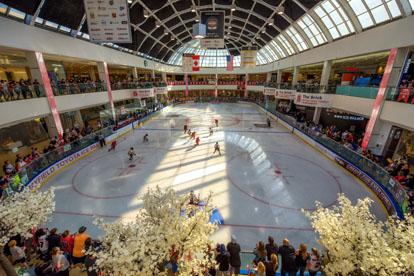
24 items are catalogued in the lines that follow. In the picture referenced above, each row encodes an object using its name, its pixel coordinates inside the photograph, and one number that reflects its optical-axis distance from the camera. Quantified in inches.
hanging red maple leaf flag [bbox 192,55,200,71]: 1226.6
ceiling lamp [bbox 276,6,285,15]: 824.0
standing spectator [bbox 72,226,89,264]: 247.3
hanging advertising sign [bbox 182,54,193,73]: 1255.2
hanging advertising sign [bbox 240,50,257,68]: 988.6
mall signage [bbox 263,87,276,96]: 1238.0
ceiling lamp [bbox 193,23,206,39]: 627.5
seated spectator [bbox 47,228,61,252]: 255.6
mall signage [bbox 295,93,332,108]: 768.3
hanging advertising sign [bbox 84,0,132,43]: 435.5
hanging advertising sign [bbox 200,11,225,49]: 668.1
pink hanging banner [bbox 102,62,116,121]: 899.4
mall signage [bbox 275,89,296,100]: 1023.5
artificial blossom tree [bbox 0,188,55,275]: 200.1
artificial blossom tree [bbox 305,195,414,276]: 140.2
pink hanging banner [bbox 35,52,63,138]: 580.3
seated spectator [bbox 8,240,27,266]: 237.1
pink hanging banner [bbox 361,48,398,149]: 516.4
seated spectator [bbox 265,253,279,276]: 220.1
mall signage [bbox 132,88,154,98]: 1147.3
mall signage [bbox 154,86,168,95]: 1383.2
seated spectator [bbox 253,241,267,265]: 240.2
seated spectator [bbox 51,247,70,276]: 219.9
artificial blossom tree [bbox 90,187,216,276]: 135.0
